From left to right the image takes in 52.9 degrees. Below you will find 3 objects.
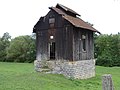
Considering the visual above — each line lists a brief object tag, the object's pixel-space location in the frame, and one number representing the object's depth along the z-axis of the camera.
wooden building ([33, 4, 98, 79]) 10.77
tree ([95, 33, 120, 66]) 24.31
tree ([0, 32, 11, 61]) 32.56
